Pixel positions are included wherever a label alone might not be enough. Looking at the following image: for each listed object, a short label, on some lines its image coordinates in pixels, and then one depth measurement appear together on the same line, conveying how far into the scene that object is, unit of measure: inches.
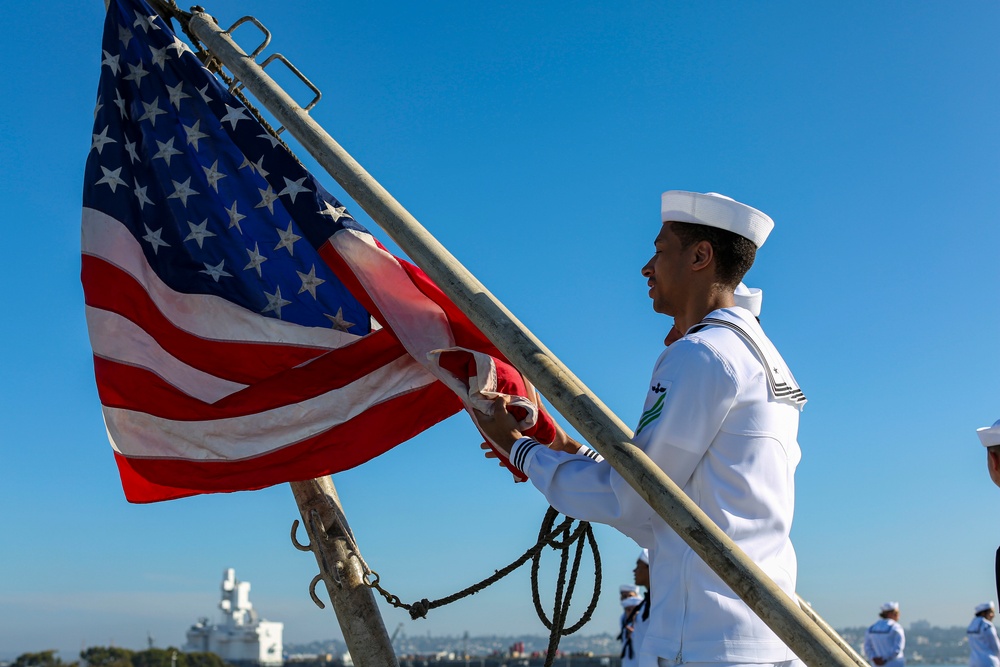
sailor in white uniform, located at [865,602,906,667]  729.0
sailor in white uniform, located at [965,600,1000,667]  630.5
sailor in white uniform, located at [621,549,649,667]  424.6
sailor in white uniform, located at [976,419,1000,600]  191.0
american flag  183.6
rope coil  152.5
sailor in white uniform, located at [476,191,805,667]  100.5
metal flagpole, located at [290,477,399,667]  182.2
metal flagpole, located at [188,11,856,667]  84.6
